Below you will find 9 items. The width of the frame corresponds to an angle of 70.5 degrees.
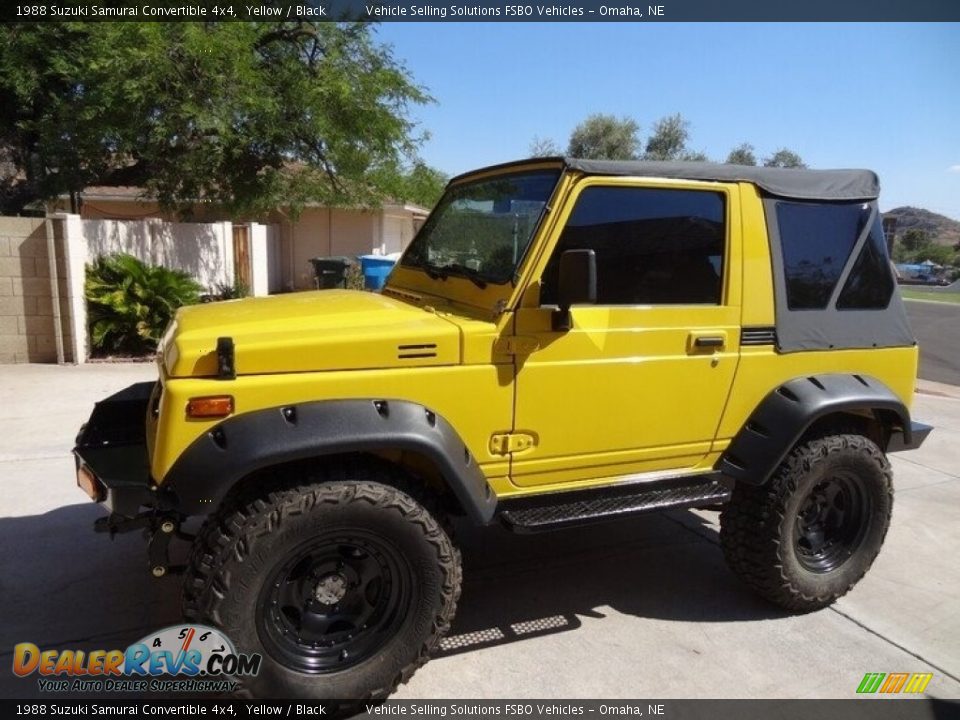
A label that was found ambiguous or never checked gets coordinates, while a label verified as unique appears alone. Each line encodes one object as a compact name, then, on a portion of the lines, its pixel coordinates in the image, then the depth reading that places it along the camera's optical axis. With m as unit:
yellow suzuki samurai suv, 2.46
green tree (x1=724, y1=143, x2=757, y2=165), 33.70
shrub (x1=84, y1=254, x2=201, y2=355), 8.57
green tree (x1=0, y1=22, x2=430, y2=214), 9.16
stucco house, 19.45
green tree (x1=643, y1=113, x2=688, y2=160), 33.84
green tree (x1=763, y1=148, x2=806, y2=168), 37.62
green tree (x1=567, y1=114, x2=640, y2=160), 33.12
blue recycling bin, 14.77
